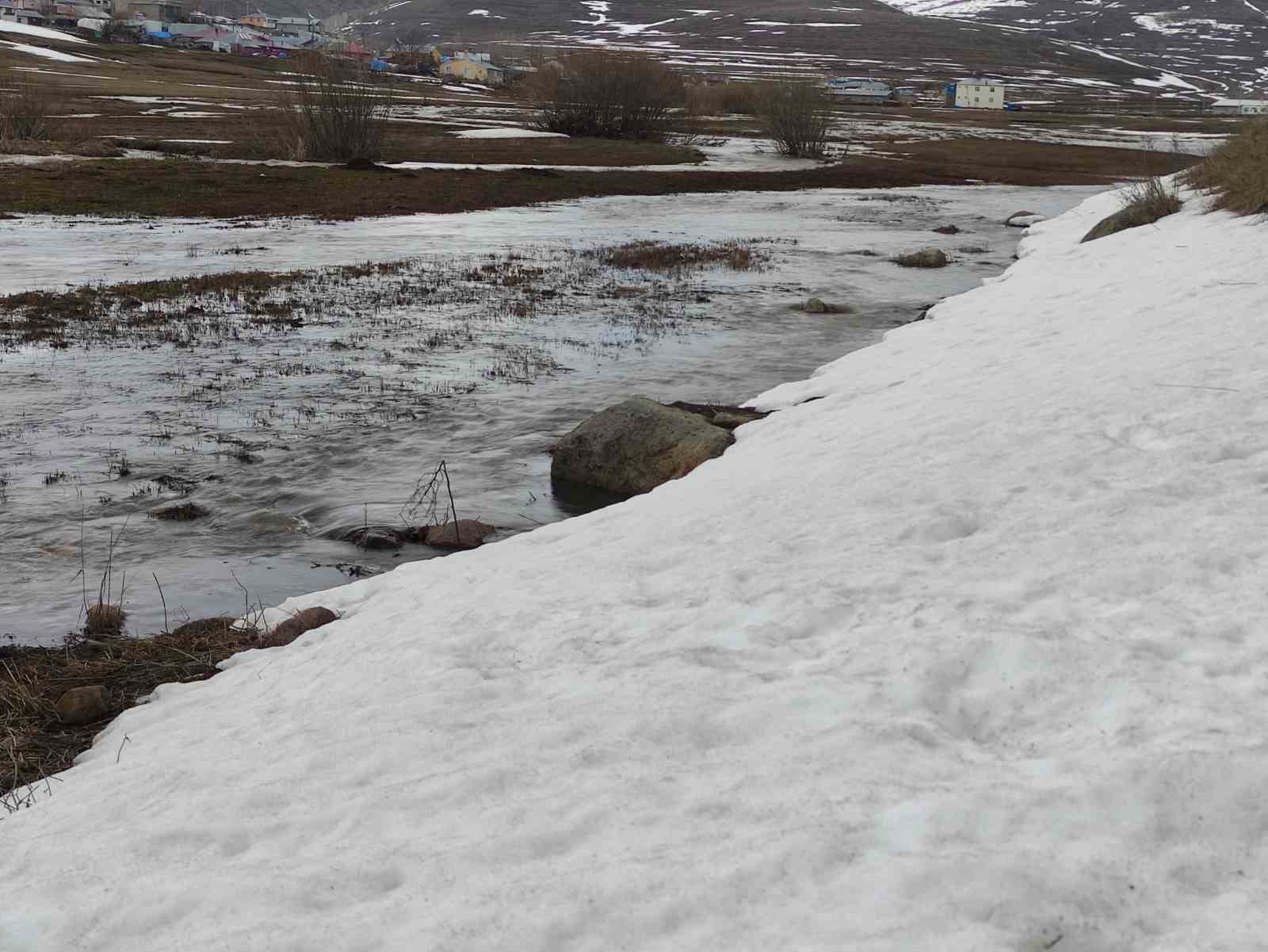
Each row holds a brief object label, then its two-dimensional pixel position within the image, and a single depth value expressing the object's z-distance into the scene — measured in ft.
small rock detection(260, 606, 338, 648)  20.58
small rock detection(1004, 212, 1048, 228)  94.07
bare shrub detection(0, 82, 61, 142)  121.19
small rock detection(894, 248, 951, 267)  71.72
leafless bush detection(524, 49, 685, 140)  185.06
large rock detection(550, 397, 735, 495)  30.60
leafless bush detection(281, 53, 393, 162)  123.03
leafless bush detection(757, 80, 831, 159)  164.86
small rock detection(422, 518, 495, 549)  26.43
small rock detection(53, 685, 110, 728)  18.37
